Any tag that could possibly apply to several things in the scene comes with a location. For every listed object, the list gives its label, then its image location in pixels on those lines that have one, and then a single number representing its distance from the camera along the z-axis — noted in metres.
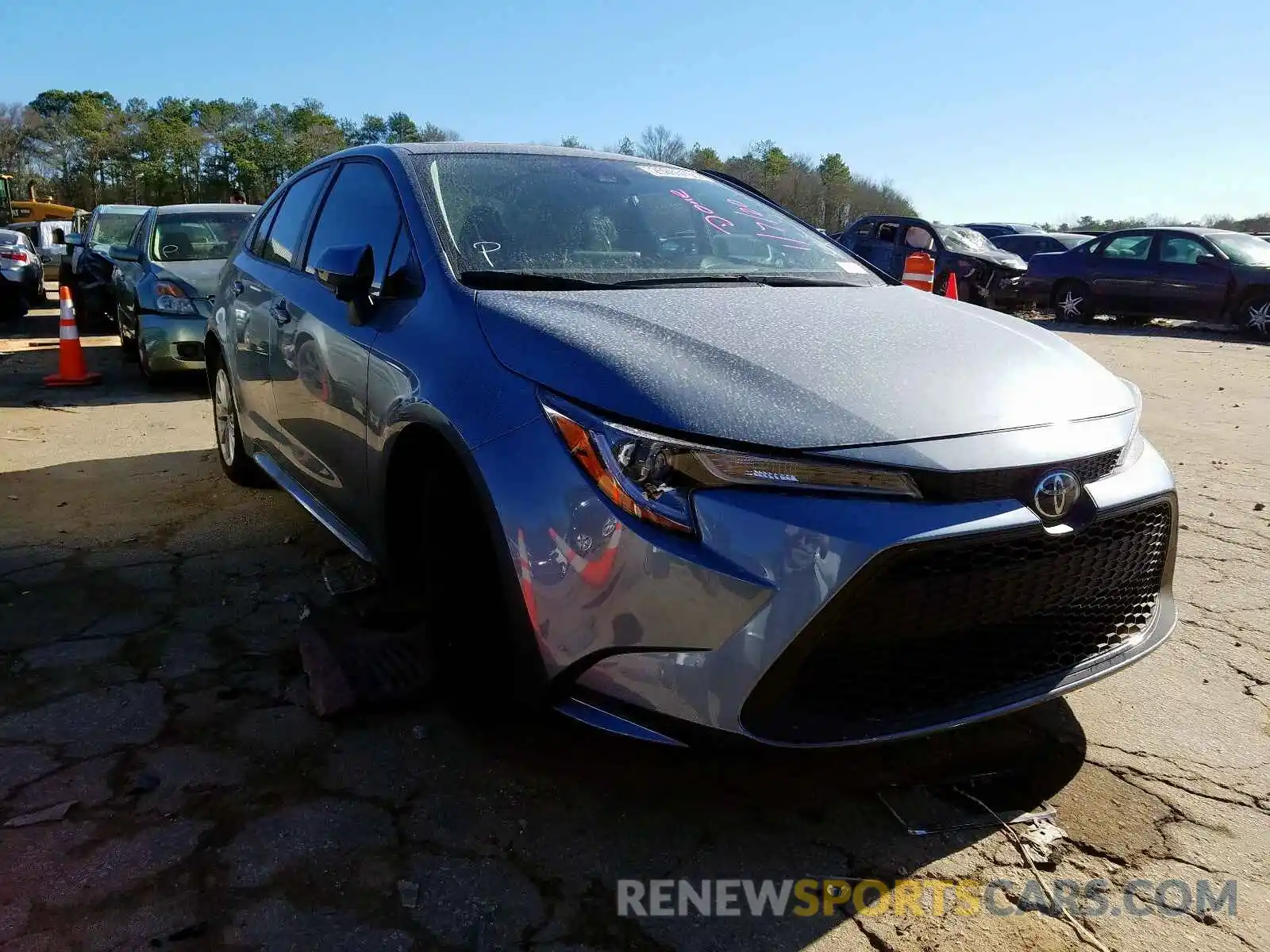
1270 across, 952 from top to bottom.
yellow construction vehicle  42.94
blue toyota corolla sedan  1.87
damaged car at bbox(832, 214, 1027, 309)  15.41
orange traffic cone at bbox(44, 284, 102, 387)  8.44
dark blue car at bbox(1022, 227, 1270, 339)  13.94
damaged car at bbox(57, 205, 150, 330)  11.05
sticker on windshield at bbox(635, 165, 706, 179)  3.58
